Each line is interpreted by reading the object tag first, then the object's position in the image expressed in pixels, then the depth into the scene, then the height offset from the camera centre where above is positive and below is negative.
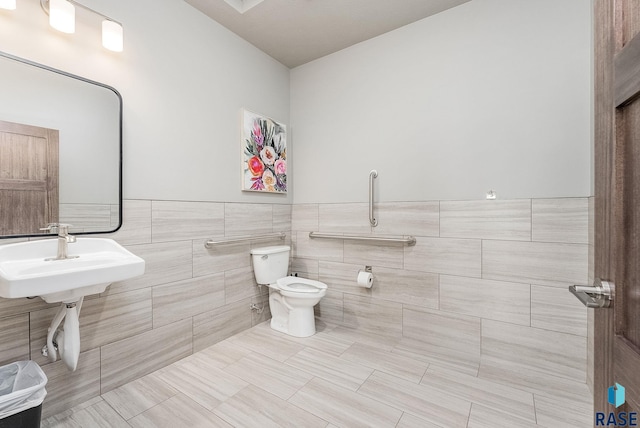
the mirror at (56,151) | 1.39 +0.33
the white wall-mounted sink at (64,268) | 1.11 -0.25
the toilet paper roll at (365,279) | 2.37 -0.56
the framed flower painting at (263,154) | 2.52 +0.55
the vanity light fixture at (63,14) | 1.46 +1.03
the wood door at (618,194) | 0.54 +0.04
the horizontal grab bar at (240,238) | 2.23 -0.22
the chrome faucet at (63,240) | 1.44 -0.13
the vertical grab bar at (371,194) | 2.42 +0.15
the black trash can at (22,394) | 1.14 -0.76
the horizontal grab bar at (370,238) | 2.28 -0.22
